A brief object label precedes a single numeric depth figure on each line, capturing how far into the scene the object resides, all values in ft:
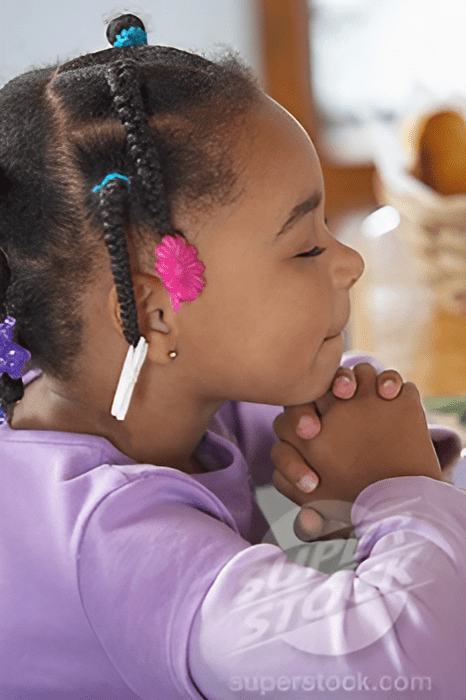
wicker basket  6.25
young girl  3.45
